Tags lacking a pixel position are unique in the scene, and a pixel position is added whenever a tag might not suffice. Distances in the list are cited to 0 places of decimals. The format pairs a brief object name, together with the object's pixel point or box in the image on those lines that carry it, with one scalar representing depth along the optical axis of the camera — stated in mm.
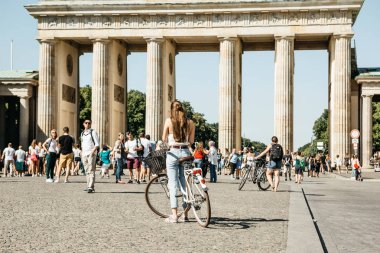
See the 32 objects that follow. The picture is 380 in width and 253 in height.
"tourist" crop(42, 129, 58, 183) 30406
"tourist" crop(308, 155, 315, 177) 51238
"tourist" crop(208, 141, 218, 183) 36178
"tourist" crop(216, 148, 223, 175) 53875
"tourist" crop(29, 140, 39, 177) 42281
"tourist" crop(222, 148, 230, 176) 54812
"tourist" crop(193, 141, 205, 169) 33281
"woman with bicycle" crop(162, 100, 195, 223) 13273
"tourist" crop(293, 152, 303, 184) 38375
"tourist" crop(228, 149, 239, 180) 41281
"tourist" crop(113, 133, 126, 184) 32094
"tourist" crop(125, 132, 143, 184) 31375
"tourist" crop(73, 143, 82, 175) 43641
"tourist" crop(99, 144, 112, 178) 36531
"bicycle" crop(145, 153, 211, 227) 12594
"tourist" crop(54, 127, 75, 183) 28672
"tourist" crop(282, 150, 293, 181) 43131
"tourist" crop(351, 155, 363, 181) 43531
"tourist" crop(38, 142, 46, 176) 43625
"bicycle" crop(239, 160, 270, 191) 26859
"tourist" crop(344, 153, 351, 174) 58372
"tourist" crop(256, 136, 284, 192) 26141
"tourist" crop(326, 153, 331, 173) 60300
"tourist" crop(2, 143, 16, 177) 42344
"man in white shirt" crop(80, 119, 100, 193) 22969
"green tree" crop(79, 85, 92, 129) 105938
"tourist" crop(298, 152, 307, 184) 38956
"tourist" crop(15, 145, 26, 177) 42688
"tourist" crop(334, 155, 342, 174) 59025
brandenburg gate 61750
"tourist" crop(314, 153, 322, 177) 50969
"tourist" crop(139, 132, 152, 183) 31766
